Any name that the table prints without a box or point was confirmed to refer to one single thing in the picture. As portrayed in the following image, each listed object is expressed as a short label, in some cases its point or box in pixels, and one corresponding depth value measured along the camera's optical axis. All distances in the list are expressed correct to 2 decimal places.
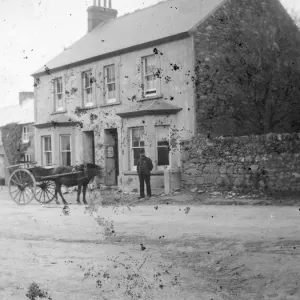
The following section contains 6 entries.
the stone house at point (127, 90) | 19.94
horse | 16.77
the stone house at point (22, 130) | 34.94
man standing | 17.80
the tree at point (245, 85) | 19.33
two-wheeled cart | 16.39
